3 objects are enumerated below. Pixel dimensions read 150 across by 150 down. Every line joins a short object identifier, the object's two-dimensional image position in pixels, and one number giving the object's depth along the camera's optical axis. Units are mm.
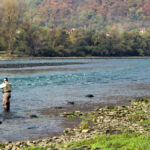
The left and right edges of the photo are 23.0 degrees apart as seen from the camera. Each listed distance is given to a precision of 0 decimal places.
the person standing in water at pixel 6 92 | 24312
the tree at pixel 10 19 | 128625
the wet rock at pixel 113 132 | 15992
